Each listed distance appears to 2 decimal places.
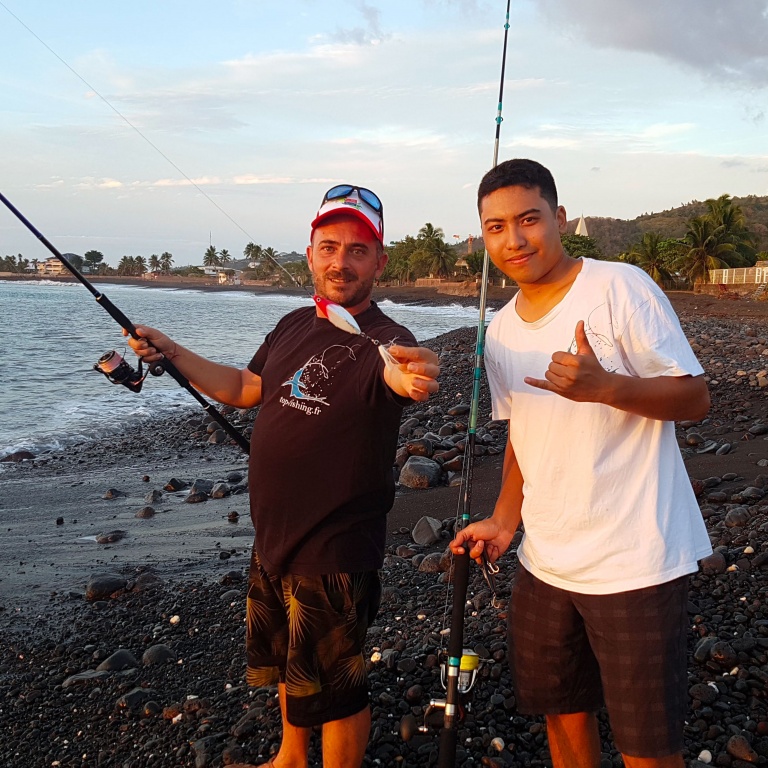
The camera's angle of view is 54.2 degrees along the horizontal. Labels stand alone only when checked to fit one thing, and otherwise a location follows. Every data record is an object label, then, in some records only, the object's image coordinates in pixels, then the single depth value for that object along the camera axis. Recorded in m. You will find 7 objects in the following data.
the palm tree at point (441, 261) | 93.38
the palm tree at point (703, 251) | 49.25
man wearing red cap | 2.58
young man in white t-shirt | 2.16
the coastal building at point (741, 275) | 43.25
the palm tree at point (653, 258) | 53.22
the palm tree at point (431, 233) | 94.44
